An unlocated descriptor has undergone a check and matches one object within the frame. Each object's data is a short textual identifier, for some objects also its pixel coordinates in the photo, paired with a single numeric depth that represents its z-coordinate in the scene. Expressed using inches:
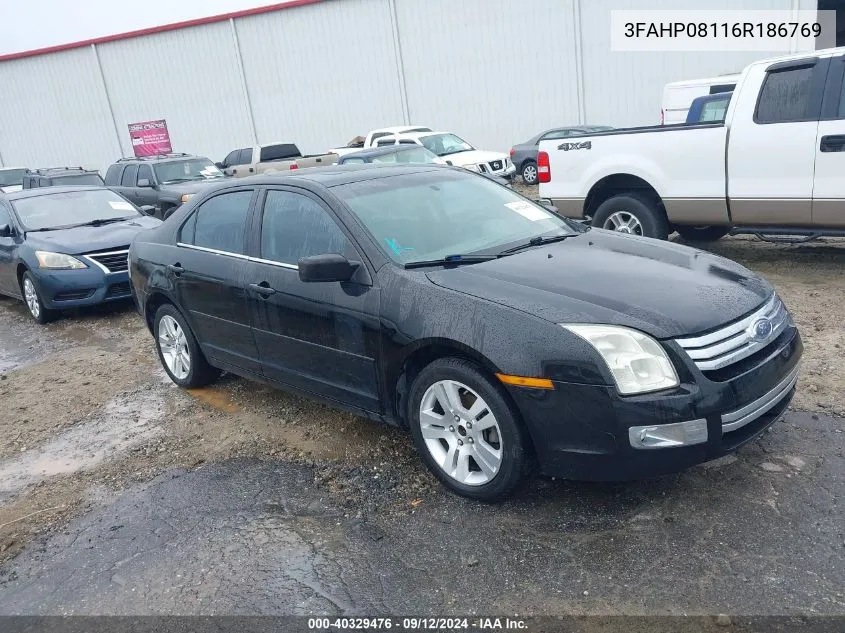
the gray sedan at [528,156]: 772.6
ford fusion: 120.7
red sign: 1268.5
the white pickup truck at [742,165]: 256.4
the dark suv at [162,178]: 543.5
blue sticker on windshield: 154.0
